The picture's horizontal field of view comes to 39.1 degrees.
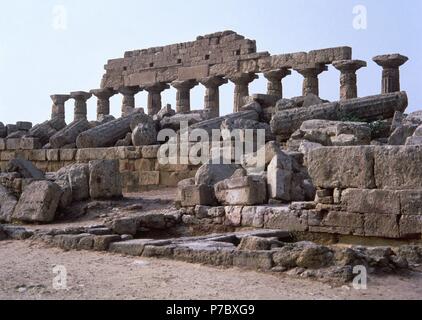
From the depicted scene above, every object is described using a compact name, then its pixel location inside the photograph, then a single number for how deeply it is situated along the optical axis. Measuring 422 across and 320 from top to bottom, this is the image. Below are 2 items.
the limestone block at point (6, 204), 11.18
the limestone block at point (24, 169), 13.23
